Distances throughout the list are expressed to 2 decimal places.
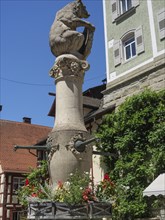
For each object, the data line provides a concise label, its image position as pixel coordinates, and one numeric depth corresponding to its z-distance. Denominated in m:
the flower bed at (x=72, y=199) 4.55
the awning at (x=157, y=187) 8.11
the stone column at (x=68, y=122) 5.66
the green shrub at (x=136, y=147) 9.66
